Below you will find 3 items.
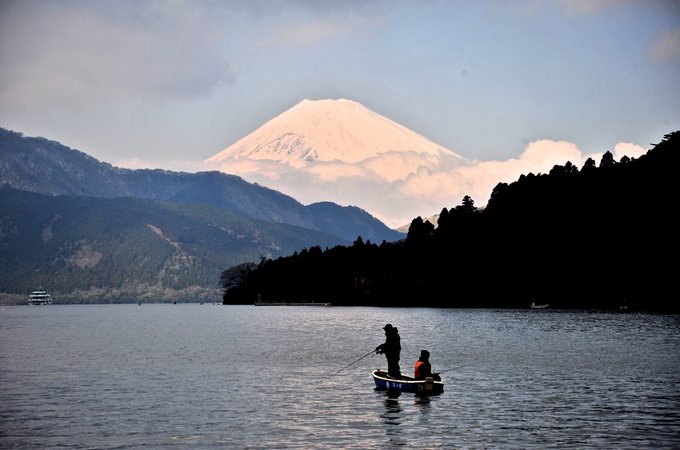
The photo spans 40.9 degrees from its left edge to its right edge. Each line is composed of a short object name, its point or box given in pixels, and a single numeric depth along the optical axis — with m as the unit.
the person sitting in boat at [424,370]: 63.50
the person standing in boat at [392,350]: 65.19
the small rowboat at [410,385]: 62.69
